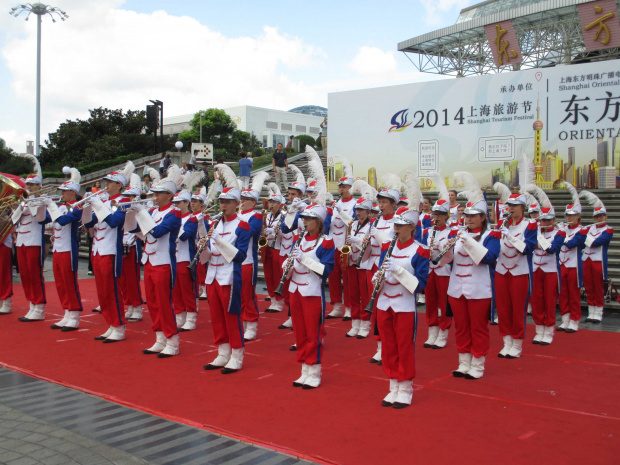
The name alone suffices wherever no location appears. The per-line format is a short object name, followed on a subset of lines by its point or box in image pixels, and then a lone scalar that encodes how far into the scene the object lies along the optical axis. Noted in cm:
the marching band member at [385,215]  669
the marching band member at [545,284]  755
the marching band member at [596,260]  927
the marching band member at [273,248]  952
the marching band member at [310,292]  567
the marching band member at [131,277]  883
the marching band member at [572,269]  855
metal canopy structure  2603
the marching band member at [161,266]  676
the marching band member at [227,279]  609
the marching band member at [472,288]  595
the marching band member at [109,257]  728
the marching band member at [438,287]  734
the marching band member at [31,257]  873
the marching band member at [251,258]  691
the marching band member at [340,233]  842
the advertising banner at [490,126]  1393
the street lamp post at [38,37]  2698
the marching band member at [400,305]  512
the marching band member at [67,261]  805
